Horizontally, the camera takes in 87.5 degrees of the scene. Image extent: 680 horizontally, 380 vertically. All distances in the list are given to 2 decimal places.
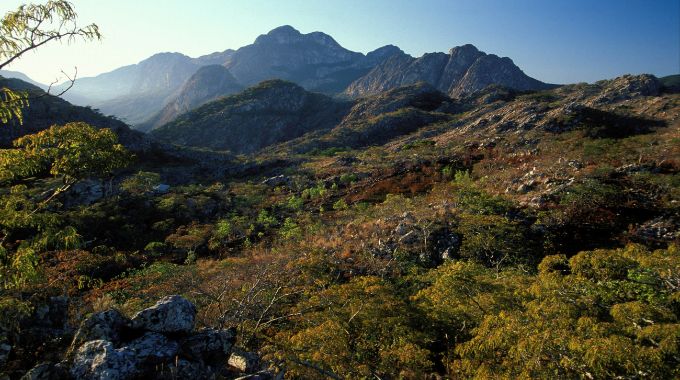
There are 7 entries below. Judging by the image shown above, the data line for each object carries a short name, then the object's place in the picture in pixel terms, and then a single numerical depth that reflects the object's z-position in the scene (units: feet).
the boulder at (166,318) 23.35
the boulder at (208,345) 23.44
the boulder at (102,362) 19.06
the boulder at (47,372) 19.29
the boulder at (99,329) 22.03
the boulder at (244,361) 25.09
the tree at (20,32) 20.18
